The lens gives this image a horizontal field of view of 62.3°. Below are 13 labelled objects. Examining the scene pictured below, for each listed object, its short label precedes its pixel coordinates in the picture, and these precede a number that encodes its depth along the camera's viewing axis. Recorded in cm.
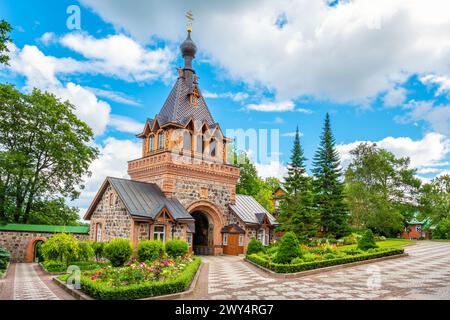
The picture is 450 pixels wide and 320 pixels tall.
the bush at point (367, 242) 2344
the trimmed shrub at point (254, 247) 2423
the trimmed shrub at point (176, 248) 2155
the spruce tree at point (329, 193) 3466
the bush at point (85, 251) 2034
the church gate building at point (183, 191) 2405
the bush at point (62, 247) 1875
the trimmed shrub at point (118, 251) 1842
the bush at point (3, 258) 1816
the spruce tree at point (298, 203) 3066
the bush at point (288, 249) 1753
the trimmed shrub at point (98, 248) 2209
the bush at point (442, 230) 4772
